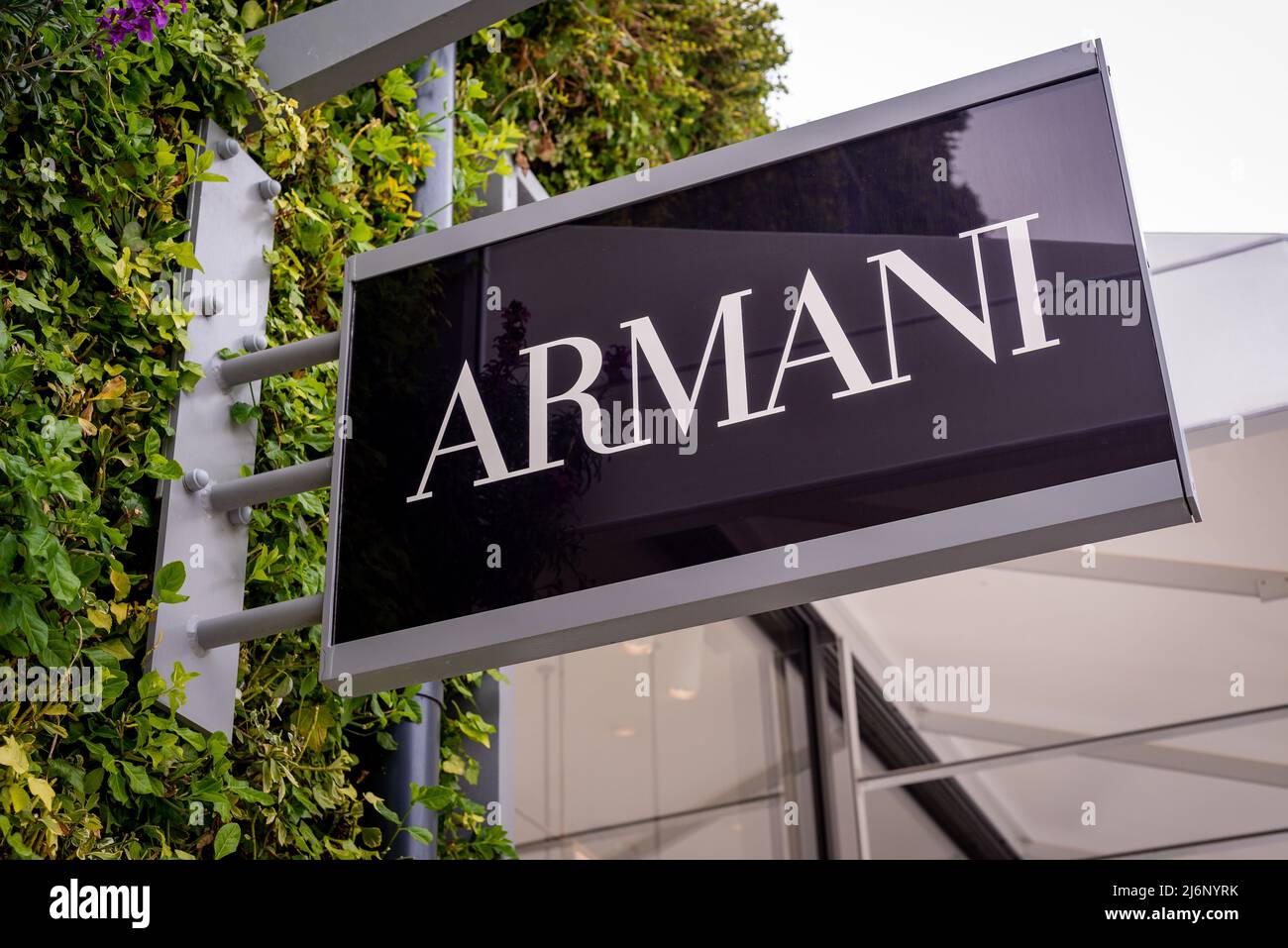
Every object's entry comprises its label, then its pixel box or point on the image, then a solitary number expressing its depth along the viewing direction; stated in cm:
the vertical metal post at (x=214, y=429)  223
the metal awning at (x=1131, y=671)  612
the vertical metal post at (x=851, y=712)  704
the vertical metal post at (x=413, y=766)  282
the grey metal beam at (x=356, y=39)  246
